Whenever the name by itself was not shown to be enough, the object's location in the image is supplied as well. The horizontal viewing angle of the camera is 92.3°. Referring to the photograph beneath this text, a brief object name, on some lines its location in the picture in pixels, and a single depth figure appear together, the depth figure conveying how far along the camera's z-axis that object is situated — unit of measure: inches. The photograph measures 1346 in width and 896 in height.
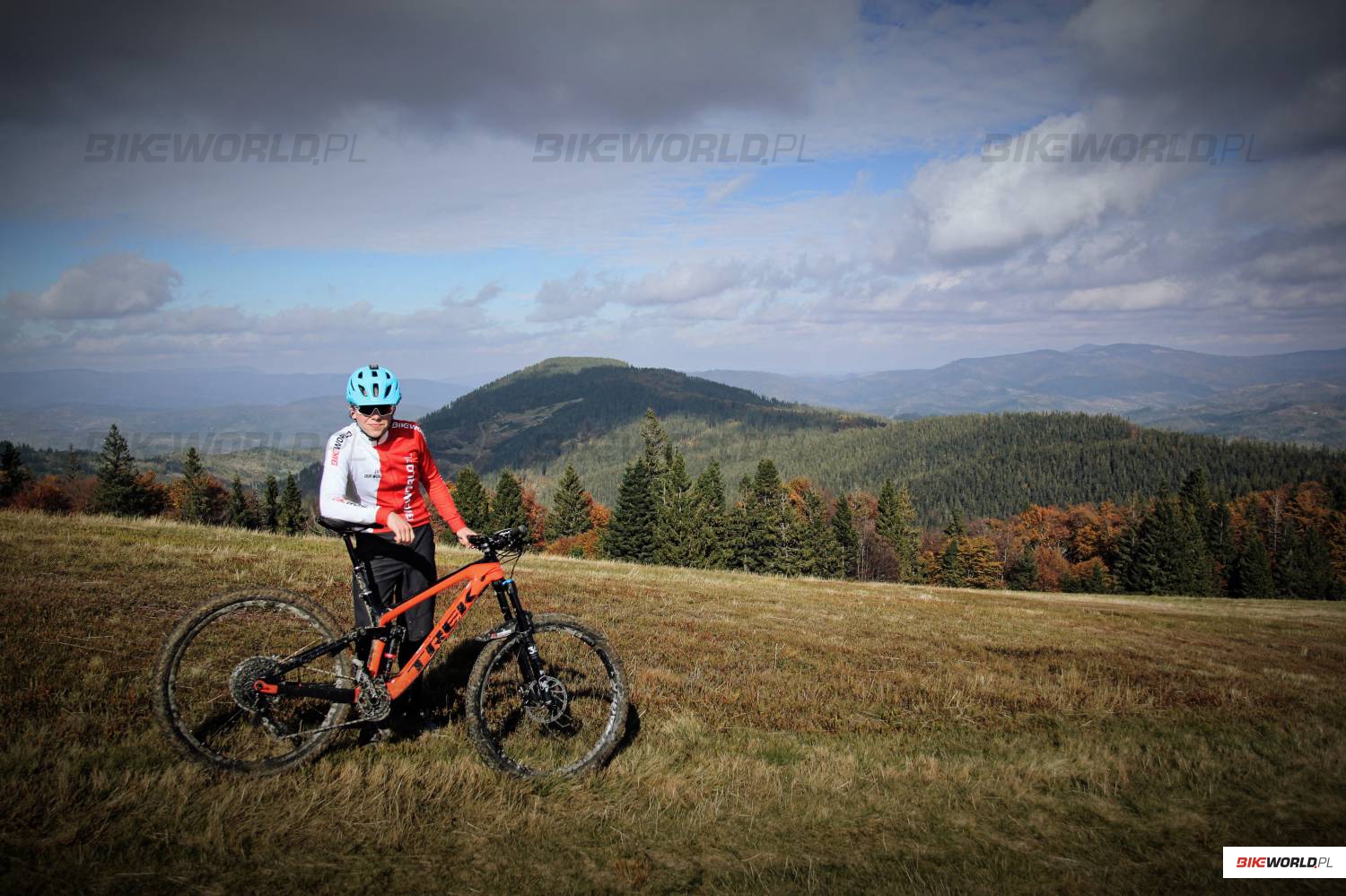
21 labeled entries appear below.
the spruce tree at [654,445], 2706.7
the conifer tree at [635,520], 2573.8
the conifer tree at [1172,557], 2866.6
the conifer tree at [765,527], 2655.0
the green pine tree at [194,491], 2817.4
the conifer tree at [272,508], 3080.7
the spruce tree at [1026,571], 3875.5
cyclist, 228.8
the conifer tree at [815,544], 2723.9
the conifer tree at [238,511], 2994.6
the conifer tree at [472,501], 2768.2
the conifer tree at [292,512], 3019.2
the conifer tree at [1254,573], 2930.6
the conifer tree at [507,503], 2800.2
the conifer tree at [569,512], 3344.0
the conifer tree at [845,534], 3211.1
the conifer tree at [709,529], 2488.9
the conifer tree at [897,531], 3479.3
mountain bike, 210.2
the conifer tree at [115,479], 2504.9
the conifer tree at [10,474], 2170.3
